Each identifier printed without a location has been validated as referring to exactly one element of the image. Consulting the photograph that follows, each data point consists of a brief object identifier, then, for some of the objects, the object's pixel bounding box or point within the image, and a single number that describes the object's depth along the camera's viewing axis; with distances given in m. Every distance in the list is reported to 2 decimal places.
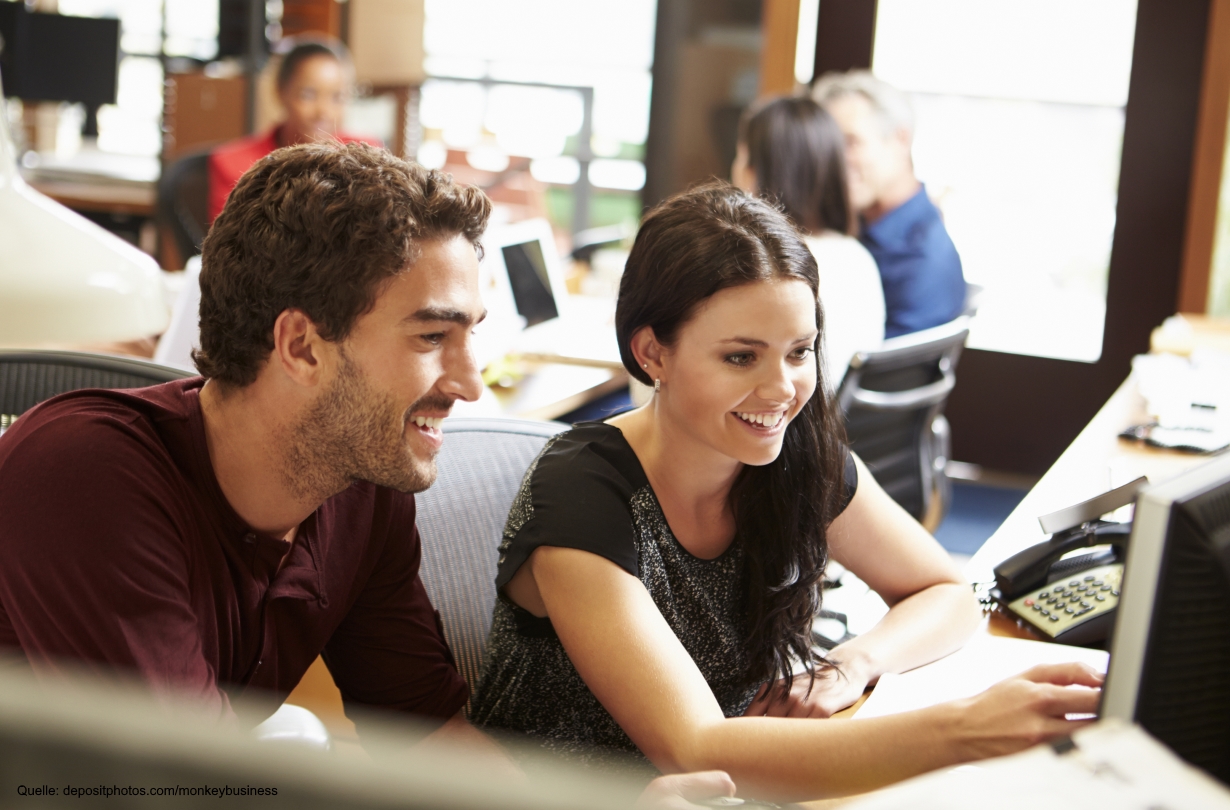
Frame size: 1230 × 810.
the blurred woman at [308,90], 3.97
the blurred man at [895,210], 3.27
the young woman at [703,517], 1.27
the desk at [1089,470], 1.77
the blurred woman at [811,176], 2.75
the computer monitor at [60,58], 5.05
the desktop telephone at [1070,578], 1.47
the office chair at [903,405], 2.46
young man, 1.00
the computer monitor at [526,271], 3.16
